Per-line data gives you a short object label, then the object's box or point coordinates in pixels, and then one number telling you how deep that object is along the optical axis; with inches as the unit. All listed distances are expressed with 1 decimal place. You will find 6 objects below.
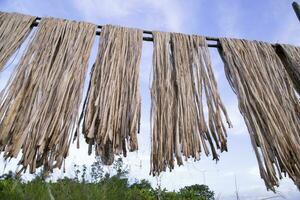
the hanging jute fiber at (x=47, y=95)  81.8
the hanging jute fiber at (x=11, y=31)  101.1
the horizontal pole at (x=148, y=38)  113.2
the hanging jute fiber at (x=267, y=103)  95.5
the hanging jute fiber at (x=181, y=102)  91.1
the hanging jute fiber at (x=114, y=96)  86.9
